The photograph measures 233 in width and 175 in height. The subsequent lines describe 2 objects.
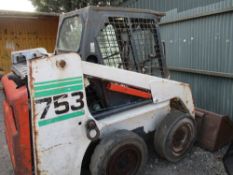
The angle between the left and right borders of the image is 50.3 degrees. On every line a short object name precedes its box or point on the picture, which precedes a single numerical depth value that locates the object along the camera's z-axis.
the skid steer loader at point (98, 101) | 2.28
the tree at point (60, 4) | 10.76
